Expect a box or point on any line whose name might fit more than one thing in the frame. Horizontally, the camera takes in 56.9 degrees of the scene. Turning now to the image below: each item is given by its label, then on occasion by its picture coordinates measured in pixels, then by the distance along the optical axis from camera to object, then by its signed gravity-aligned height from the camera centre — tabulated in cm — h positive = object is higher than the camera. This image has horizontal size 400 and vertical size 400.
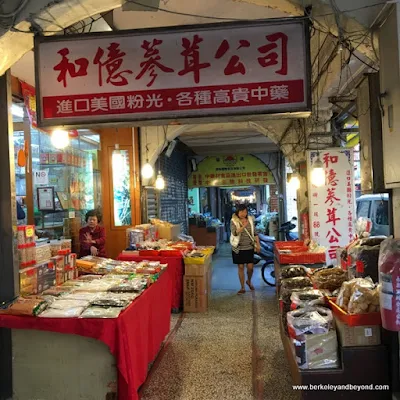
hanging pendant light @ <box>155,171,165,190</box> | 865 +48
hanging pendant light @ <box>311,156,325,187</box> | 618 +42
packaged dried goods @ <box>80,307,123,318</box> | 314 -93
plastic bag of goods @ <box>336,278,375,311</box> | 302 -77
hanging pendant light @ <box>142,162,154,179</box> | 794 +71
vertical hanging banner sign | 659 -11
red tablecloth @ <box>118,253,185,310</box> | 636 -117
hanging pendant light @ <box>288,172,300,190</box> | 822 +43
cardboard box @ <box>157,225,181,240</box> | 830 -64
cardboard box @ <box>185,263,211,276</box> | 638 -117
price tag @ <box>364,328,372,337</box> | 292 -108
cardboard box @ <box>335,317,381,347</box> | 292 -111
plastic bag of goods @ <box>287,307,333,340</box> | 300 -102
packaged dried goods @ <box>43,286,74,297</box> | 374 -87
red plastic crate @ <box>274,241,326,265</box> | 610 -99
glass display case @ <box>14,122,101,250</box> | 659 +50
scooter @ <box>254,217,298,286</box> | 882 -137
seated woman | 650 -56
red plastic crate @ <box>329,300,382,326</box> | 287 -96
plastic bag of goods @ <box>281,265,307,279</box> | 446 -89
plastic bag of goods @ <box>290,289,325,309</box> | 332 -93
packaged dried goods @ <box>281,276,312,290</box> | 397 -92
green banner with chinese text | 1437 +112
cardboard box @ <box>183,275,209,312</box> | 643 -160
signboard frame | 271 +70
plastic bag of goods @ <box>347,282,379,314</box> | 289 -83
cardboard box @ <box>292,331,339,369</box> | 297 -123
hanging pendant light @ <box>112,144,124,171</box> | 838 +102
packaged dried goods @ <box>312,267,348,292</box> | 383 -86
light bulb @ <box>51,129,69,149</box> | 500 +95
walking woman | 774 -89
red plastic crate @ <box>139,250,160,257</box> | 653 -87
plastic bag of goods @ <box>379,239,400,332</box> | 244 -62
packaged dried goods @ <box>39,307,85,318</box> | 317 -92
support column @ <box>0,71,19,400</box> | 349 -15
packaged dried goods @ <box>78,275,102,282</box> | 441 -88
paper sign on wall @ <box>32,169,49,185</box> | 650 +55
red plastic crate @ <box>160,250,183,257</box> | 648 -88
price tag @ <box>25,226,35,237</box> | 380 -24
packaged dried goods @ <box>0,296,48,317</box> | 318 -87
